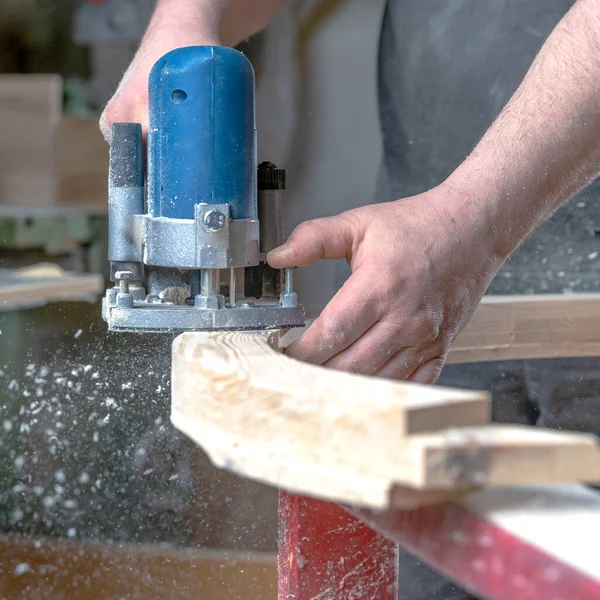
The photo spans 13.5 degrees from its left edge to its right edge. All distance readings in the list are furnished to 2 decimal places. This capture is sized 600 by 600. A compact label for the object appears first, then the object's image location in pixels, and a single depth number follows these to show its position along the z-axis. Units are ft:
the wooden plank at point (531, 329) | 8.40
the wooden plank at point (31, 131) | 15.39
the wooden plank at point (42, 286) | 8.98
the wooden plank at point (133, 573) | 8.99
